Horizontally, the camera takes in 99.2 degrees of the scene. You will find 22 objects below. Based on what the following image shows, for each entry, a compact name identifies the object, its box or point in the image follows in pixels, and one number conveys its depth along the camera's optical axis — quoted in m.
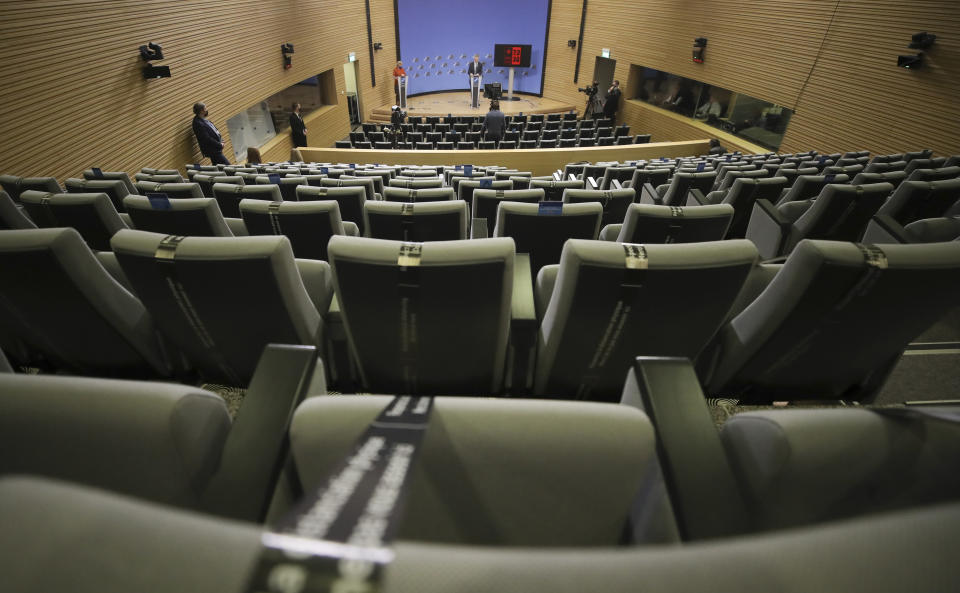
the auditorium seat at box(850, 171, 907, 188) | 3.85
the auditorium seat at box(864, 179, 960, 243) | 3.16
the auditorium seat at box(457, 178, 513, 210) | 3.61
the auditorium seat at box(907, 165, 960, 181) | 3.94
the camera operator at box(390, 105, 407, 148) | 11.87
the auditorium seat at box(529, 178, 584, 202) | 3.85
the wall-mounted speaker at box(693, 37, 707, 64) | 10.45
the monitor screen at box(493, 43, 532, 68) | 16.69
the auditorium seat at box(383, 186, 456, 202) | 3.03
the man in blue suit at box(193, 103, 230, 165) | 6.35
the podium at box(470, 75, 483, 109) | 16.02
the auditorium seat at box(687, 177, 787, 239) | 3.62
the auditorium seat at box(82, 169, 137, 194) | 3.94
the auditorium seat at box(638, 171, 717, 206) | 4.23
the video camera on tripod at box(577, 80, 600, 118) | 13.94
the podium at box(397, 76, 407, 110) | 15.57
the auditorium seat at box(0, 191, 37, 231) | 2.43
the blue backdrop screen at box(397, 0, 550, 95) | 16.31
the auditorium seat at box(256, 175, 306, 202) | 3.67
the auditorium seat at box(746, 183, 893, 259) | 3.04
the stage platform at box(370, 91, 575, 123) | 15.45
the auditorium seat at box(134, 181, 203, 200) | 3.25
